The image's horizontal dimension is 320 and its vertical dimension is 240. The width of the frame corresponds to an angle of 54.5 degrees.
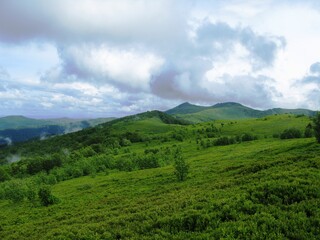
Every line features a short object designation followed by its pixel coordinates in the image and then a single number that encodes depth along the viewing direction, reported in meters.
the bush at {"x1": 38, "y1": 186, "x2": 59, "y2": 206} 65.19
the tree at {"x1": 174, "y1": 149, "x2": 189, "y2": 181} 61.11
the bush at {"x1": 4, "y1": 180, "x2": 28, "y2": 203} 85.38
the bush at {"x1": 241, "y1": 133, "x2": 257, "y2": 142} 154.39
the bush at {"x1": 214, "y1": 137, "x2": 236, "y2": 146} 151.75
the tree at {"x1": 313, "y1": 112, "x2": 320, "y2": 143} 71.80
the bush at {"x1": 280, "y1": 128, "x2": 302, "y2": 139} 129.96
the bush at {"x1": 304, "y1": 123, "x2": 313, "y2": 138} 120.23
